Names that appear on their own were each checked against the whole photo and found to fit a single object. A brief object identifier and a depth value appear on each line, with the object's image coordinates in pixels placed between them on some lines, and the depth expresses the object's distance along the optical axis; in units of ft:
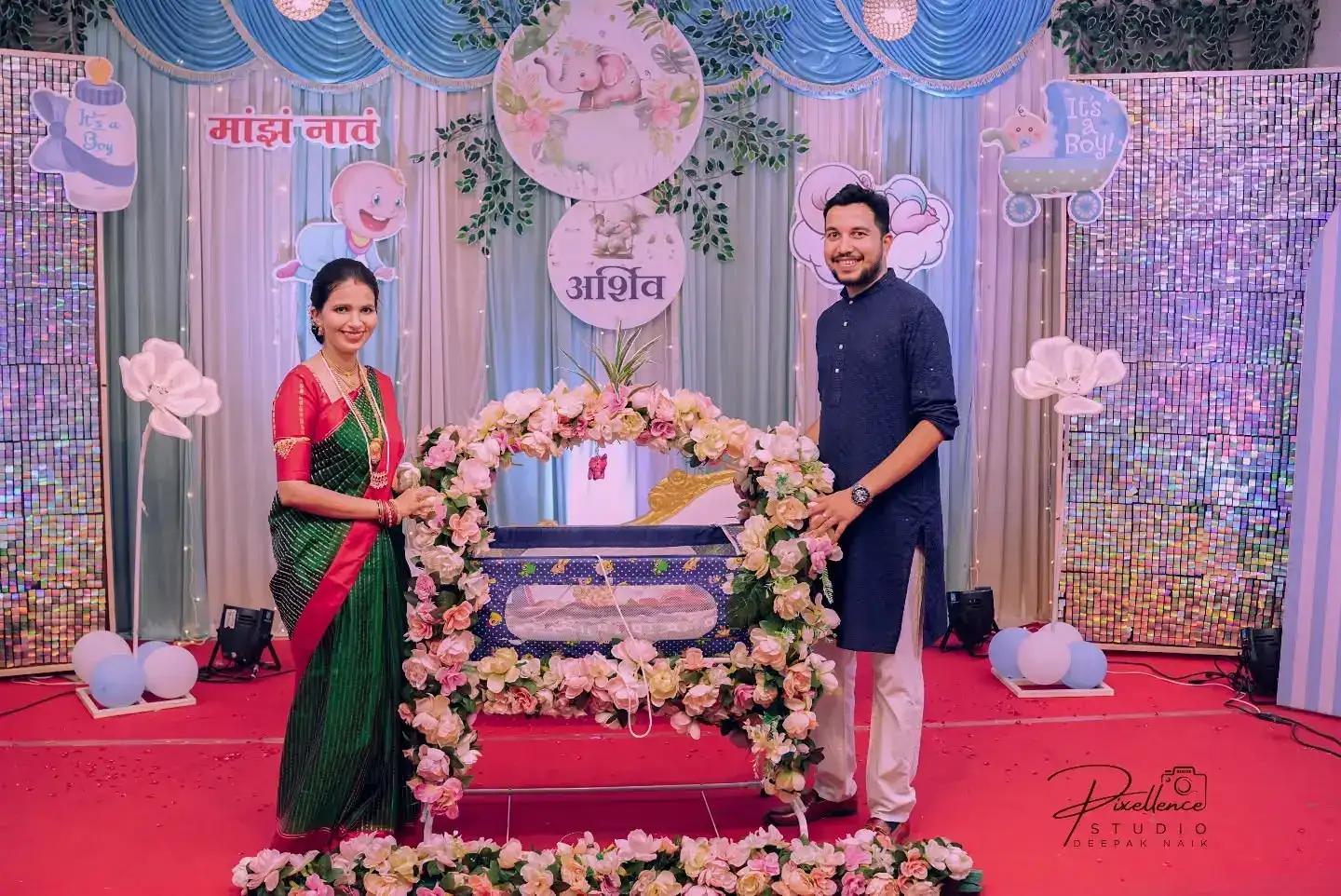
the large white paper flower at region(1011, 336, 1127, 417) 15.15
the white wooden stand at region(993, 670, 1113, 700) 15.23
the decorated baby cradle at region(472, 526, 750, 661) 9.96
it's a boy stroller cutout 16.20
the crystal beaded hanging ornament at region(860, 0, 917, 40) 17.54
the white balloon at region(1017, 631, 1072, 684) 15.14
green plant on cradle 10.09
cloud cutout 17.95
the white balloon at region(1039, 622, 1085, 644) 15.60
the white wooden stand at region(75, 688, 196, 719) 14.44
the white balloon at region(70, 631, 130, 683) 14.97
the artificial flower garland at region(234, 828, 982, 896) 9.40
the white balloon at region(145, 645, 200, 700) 14.76
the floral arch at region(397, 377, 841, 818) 9.75
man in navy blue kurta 10.33
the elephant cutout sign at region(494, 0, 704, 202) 17.62
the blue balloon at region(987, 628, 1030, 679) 15.57
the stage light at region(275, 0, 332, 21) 16.76
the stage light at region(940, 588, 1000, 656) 17.16
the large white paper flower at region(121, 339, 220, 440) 14.60
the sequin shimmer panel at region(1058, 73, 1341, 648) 16.47
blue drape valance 17.25
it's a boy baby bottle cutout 15.21
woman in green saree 10.03
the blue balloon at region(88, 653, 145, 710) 14.43
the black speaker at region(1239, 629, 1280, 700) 14.93
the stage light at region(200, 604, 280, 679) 16.11
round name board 17.90
